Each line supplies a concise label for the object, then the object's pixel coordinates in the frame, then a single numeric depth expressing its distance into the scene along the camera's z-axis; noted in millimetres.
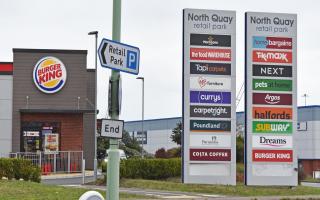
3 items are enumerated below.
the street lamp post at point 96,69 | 31858
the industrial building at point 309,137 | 76312
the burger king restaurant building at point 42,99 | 39719
